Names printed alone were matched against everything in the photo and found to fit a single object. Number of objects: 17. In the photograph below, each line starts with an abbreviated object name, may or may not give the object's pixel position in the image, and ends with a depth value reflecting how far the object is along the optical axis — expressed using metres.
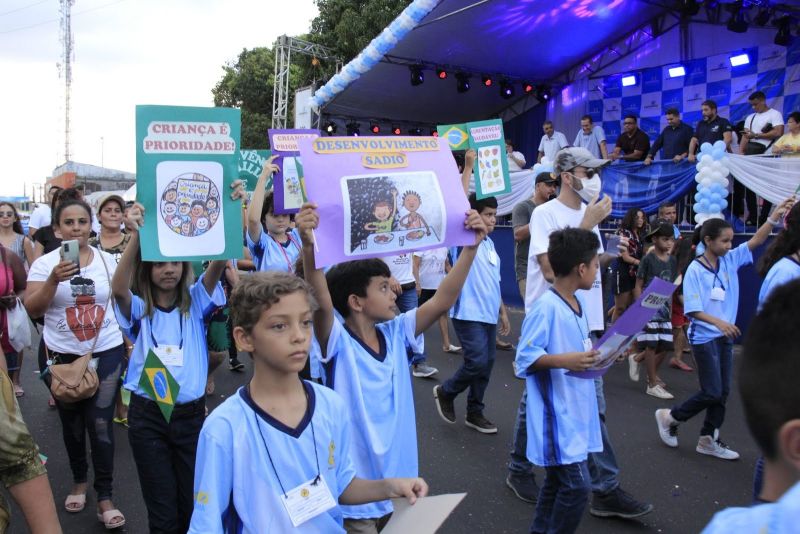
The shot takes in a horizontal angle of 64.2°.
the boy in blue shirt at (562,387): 2.95
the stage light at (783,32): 11.59
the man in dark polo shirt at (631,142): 12.48
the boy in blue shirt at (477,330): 5.15
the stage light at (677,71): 13.96
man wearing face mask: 3.81
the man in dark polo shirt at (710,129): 10.48
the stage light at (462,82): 15.89
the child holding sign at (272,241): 5.42
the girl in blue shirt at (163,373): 2.93
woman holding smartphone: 3.80
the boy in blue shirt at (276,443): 1.83
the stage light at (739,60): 12.65
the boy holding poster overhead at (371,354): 2.49
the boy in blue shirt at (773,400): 0.94
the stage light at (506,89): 16.92
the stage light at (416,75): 15.06
